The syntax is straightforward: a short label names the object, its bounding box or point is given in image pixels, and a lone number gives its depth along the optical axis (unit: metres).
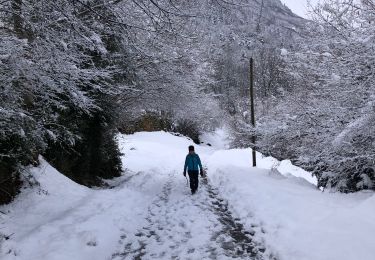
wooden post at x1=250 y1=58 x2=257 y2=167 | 24.88
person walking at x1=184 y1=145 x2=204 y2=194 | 13.89
